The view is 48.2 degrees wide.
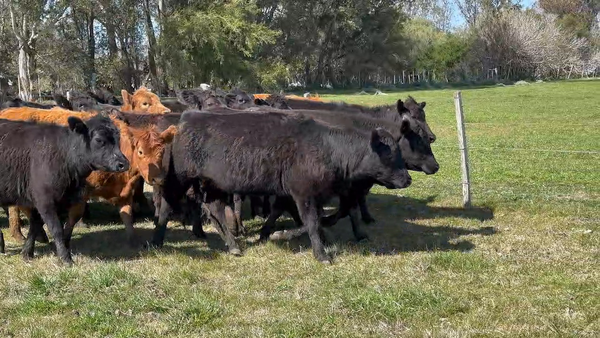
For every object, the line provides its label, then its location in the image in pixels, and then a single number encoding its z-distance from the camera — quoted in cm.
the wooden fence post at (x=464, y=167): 1078
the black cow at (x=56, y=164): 748
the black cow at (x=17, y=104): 1228
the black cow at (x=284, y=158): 793
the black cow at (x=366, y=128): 876
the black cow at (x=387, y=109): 1098
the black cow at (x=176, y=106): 1332
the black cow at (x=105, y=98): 1663
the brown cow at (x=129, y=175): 834
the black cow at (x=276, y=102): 1266
